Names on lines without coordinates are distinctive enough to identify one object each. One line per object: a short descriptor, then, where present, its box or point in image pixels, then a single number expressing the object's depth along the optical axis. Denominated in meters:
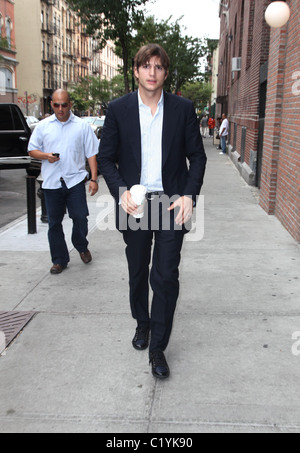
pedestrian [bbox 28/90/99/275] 5.13
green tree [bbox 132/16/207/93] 39.66
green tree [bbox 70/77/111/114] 62.66
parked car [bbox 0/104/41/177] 11.30
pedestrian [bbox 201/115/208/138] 41.09
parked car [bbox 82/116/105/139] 23.39
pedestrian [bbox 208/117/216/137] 36.38
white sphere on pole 7.21
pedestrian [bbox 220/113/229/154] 21.84
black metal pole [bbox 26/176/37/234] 6.95
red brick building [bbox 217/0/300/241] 6.86
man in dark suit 3.15
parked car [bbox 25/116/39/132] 26.73
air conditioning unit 17.12
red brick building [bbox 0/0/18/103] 43.53
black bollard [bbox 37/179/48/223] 7.30
